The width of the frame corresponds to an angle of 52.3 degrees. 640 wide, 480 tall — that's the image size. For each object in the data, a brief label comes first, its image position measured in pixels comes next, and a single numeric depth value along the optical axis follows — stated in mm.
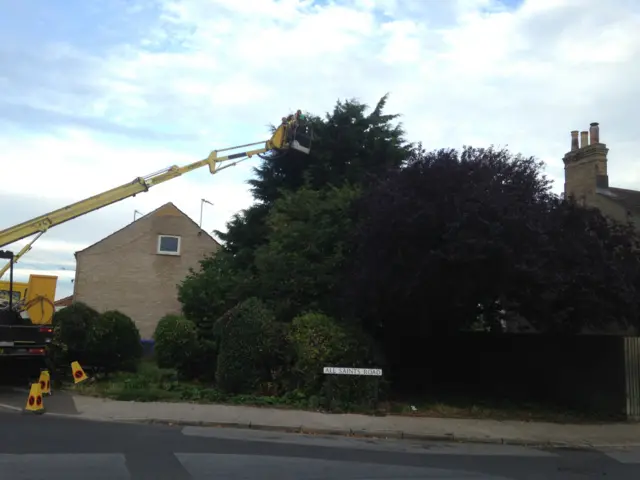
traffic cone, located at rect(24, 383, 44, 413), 12398
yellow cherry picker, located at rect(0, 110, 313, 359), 15406
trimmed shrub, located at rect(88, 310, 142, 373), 17578
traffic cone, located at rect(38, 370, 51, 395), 14119
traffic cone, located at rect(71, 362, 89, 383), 16750
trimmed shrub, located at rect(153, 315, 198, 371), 18453
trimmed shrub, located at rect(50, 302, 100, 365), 17453
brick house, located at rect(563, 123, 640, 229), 22750
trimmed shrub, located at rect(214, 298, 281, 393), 15141
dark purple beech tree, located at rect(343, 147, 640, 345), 12984
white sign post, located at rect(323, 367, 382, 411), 13812
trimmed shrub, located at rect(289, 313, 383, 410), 13969
